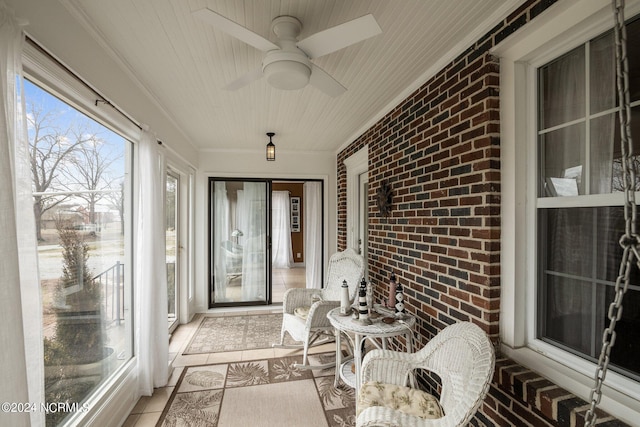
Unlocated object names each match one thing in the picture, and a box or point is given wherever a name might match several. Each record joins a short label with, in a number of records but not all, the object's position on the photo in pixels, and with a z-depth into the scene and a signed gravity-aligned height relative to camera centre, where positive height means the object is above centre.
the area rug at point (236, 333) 3.18 -1.51
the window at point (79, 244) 1.43 -0.19
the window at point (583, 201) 1.14 +0.03
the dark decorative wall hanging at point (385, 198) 2.72 +0.11
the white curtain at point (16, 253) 0.96 -0.15
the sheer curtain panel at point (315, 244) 4.82 -0.59
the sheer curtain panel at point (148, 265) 2.23 -0.42
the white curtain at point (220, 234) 4.47 -0.36
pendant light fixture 3.61 +0.77
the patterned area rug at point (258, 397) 2.03 -1.49
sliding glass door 4.48 -0.49
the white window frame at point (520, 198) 1.42 +0.05
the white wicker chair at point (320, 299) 2.66 -0.95
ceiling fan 1.22 +0.79
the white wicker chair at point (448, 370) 1.29 -0.87
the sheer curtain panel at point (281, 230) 7.73 -0.54
